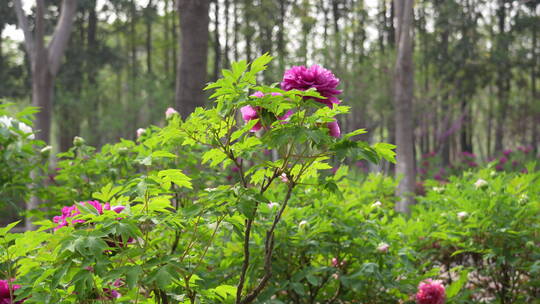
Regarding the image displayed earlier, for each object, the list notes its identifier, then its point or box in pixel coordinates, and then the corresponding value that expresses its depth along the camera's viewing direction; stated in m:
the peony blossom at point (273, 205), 2.75
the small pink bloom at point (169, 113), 3.44
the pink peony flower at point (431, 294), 2.91
